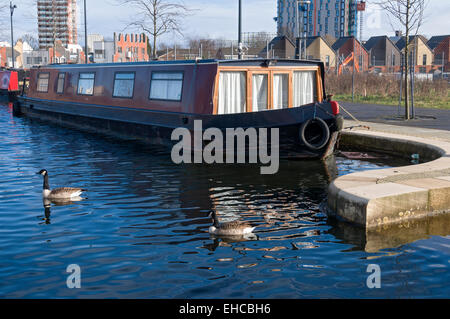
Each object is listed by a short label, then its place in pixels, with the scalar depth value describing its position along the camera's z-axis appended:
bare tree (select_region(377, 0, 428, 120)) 19.98
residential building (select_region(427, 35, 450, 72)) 75.29
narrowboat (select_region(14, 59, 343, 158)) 12.90
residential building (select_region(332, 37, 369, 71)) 70.06
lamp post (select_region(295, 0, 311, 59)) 16.77
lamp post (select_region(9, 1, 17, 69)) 46.08
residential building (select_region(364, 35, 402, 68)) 75.00
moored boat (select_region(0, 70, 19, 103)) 36.97
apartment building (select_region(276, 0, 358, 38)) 142.50
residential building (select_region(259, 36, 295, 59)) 66.75
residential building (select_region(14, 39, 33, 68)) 109.38
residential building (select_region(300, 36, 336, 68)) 67.87
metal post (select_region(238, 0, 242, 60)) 18.50
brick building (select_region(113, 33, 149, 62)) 94.45
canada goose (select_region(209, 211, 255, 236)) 7.60
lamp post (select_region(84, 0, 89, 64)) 31.12
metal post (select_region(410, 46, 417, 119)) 19.62
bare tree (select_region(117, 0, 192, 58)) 27.67
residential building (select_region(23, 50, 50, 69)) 89.70
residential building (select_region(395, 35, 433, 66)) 74.24
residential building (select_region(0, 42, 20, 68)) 104.76
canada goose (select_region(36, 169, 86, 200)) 9.77
